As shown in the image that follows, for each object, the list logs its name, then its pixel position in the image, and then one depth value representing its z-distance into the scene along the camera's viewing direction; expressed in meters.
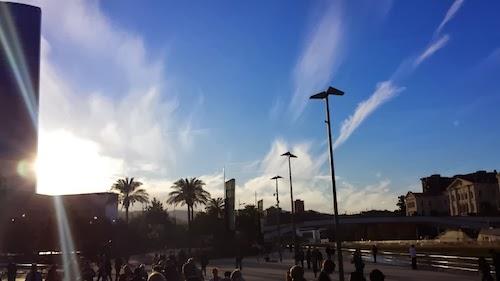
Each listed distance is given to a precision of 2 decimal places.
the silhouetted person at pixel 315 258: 33.58
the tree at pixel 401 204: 158.25
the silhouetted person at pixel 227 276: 10.07
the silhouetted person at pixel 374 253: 44.31
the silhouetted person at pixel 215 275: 12.48
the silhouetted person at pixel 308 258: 39.28
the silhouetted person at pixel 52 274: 14.59
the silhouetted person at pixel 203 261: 32.66
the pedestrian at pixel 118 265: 25.33
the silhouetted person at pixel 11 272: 27.62
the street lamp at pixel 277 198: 61.44
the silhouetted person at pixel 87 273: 22.12
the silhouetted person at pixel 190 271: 12.61
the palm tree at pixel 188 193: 82.31
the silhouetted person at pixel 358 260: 23.95
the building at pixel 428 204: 141.50
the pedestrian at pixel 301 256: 40.63
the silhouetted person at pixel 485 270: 18.80
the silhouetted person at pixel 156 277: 7.77
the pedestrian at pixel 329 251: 41.94
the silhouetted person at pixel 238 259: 37.00
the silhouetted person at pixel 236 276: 9.50
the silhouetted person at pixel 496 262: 20.15
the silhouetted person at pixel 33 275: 15.32
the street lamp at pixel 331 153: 25.40
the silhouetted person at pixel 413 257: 37.56
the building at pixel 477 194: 119.50
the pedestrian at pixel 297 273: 8.01
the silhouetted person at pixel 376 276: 7.58
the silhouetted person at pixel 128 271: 15.12
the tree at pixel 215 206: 93.94
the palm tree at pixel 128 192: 83.25
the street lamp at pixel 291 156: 50.54
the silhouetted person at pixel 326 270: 8.41
